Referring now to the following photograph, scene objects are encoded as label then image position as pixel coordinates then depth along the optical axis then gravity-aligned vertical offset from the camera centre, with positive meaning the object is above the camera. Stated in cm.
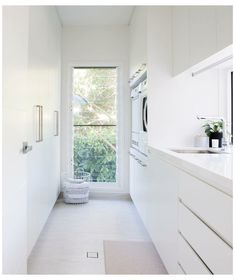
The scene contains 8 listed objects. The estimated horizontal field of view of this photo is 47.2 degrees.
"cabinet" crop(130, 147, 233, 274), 106 -47
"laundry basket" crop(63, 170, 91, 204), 385 -85
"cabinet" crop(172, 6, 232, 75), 166 +74
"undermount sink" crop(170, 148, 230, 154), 238 -17
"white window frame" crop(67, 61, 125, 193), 420 +6
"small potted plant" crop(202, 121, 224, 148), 251 -1
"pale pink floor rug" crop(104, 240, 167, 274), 206 -106
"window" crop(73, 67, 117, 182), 428 +17
